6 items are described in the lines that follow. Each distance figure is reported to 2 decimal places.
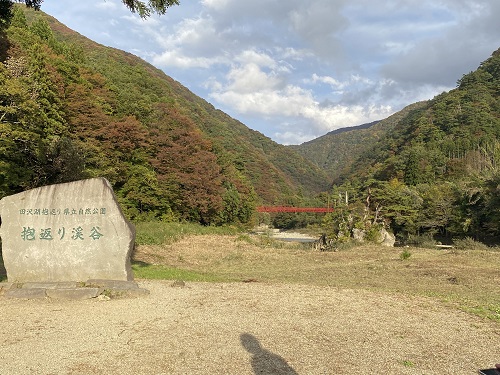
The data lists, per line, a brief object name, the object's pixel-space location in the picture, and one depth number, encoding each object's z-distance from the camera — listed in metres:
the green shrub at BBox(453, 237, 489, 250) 17.55
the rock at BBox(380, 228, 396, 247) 23.43
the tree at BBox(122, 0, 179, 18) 5.82
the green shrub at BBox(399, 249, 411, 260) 14.31
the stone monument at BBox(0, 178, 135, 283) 7.80
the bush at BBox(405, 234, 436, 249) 21.83
